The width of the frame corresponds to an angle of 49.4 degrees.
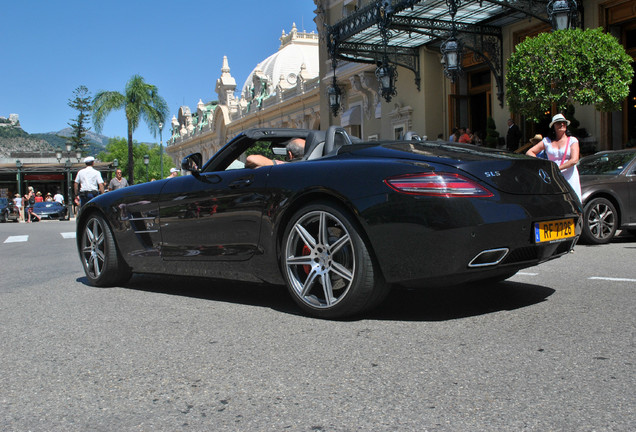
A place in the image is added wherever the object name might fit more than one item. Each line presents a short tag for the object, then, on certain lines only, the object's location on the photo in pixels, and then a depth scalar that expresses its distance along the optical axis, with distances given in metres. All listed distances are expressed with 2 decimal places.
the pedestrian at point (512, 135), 17.77
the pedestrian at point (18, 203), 37.66
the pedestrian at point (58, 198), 38.61
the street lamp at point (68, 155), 43.66
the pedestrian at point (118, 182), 18.14
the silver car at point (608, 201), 9.28
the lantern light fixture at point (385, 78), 20.42
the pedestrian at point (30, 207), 35.25
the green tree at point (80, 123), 84.21
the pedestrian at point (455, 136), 17.41
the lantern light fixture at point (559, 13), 13.75
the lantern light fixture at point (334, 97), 24.45
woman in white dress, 8.09
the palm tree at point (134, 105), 45.16
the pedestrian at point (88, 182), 14.11
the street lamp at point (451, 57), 16.59
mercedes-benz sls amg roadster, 3.67
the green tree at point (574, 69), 13.53
